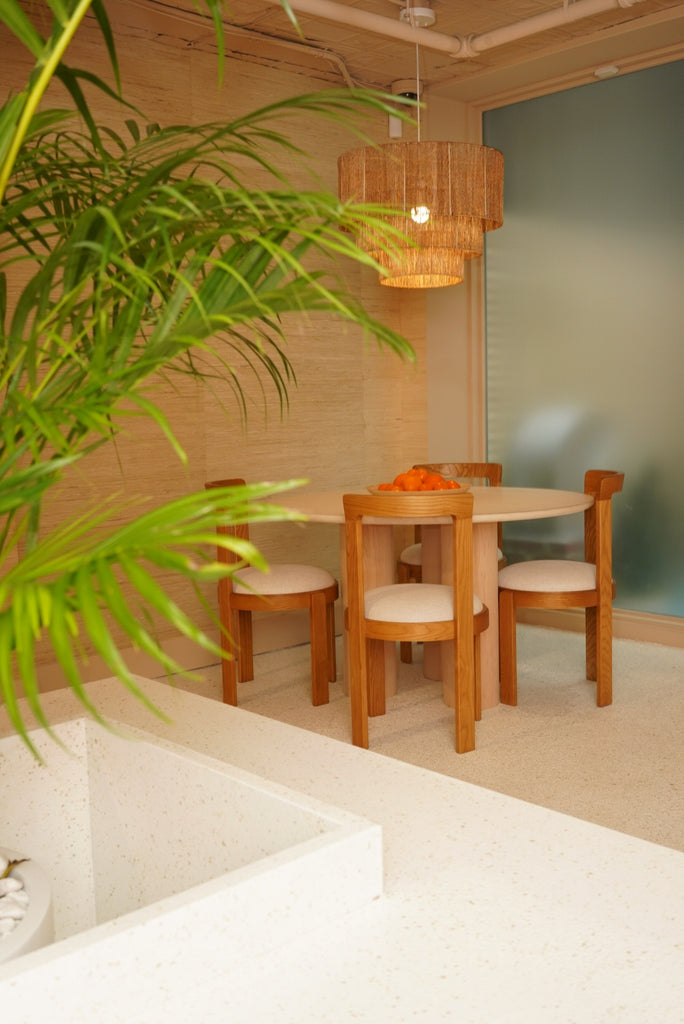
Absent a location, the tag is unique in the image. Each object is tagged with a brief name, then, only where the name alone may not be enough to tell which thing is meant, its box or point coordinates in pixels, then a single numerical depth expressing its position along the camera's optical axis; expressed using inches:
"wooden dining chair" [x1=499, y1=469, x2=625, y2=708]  161.9
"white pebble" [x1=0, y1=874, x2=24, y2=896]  56.9
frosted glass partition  203.2
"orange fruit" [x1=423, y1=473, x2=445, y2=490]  163.0
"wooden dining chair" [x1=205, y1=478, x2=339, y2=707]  165.2
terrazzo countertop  42.0
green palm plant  32.6
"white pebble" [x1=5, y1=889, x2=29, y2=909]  55.4
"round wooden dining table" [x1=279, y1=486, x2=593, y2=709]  155.9
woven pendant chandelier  159.5
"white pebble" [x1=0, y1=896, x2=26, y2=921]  54.2
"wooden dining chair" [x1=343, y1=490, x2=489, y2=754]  138.4
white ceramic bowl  50.9
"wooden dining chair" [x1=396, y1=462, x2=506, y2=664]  195.2
